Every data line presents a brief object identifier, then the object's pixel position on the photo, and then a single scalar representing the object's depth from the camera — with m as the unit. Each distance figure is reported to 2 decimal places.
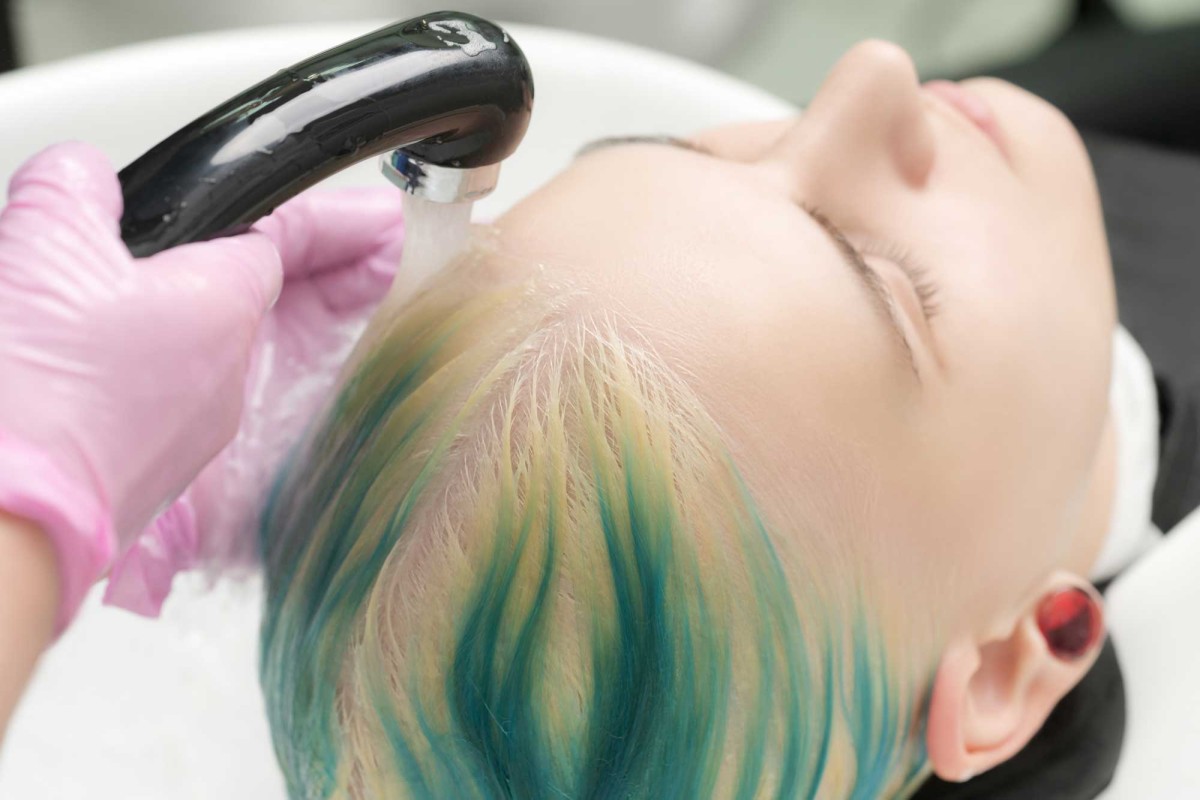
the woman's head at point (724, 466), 0.68
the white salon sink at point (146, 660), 0.83
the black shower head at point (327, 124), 0.64
